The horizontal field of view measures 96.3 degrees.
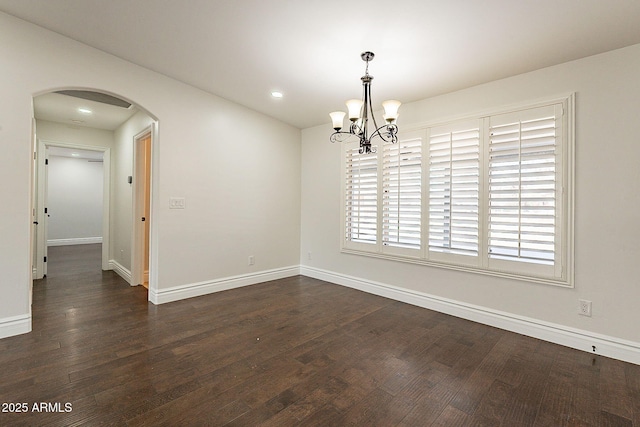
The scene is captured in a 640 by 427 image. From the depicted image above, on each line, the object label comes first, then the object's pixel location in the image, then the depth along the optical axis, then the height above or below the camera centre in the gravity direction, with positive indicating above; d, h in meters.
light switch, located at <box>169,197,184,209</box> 3.52 +0.11
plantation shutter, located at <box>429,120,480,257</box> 3.18 +0.30
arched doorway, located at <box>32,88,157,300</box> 4.16 +1.11
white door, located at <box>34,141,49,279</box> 4.57 -0.08
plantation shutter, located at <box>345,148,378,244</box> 4.11 +0.25
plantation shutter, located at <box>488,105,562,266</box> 2.72 +0.30
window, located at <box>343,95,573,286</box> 2.71 +0.22
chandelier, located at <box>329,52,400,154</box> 2.48 +0.89
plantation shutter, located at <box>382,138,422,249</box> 3.63 +0.27
